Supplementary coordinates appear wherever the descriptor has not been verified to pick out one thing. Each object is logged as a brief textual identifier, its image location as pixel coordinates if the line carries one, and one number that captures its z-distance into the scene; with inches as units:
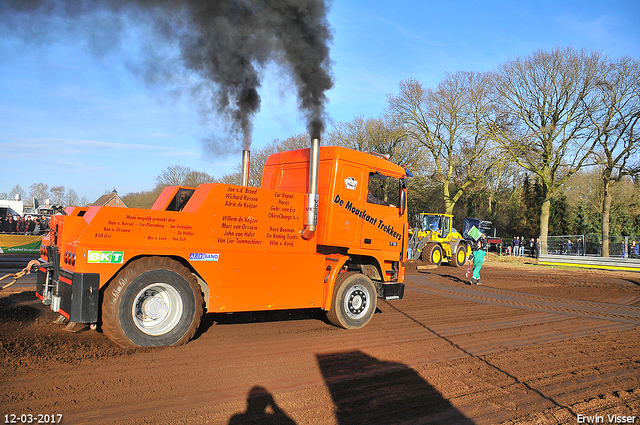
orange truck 214.4
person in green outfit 642.8
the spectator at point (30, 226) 947.3
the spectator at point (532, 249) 1365.7
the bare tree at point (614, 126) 1087.6
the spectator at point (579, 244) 1188.8
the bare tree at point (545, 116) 1136.2
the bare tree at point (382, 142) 1400.1
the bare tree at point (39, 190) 2785.4
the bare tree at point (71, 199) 1973.7
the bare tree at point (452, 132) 1246.9
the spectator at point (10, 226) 924.5
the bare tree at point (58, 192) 2190.0
